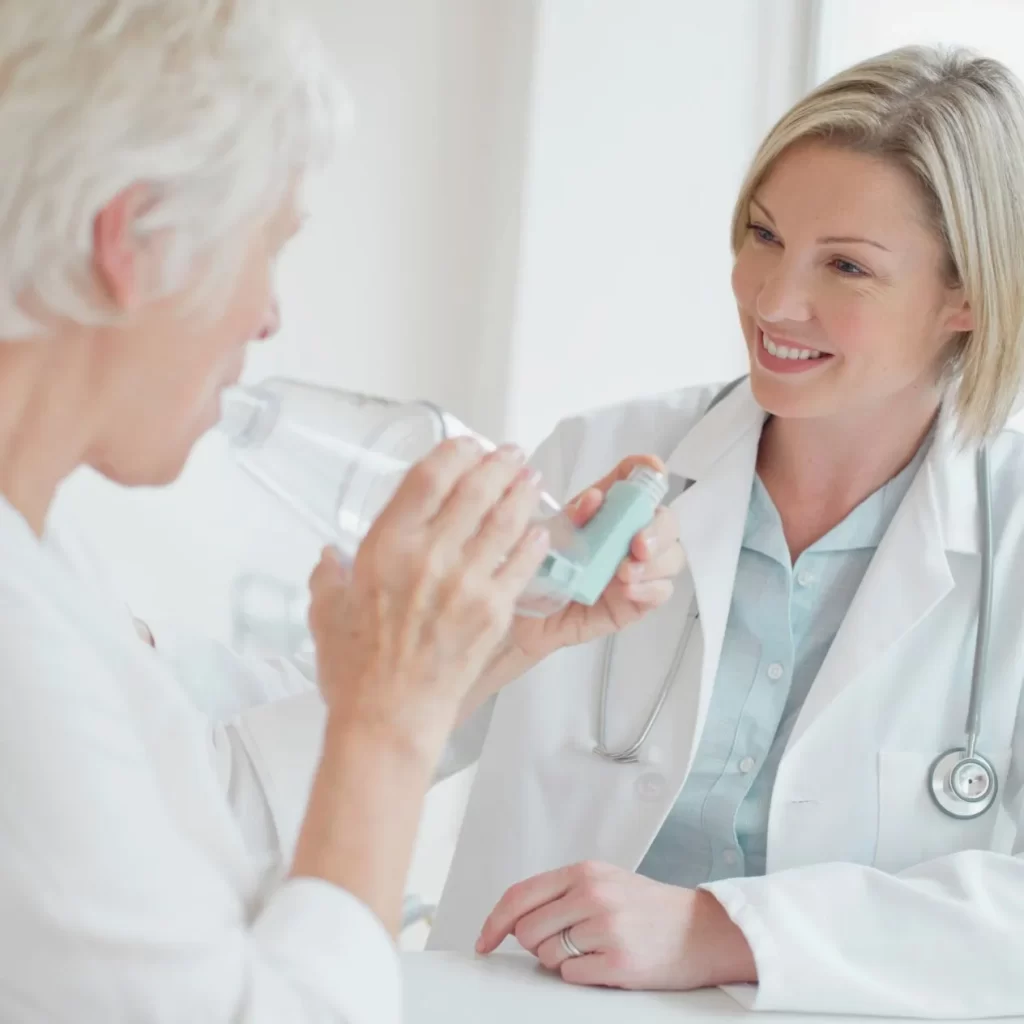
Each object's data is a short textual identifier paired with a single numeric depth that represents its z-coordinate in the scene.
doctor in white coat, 1.40
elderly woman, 0.74
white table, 1.05
